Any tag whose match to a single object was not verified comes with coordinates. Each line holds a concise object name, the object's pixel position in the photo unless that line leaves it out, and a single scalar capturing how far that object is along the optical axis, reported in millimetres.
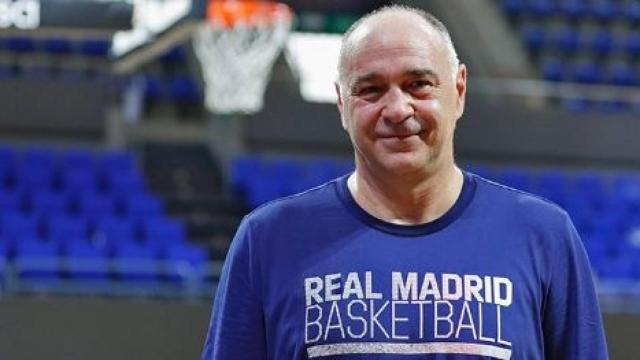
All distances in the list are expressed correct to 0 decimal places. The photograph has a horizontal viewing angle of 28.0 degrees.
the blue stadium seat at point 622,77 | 15117
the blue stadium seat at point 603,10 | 15711
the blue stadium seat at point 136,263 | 9258
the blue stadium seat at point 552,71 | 14781
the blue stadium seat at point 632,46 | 15492
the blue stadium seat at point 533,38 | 15023
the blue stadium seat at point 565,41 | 15211
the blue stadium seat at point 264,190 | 11680
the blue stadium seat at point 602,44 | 15398
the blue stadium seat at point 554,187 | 12438
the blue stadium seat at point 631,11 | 15812
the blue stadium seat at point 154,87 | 13258
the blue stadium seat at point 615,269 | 10703
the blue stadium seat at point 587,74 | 15008
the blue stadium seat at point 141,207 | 10977
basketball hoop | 11016
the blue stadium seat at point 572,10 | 15641
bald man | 1840
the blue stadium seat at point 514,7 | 15305
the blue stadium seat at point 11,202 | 10633
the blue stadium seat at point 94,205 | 10748
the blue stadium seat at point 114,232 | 10219
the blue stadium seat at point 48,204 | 10680
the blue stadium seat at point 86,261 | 9141
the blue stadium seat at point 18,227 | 10031
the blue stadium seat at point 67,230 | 10133
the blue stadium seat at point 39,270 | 8922
